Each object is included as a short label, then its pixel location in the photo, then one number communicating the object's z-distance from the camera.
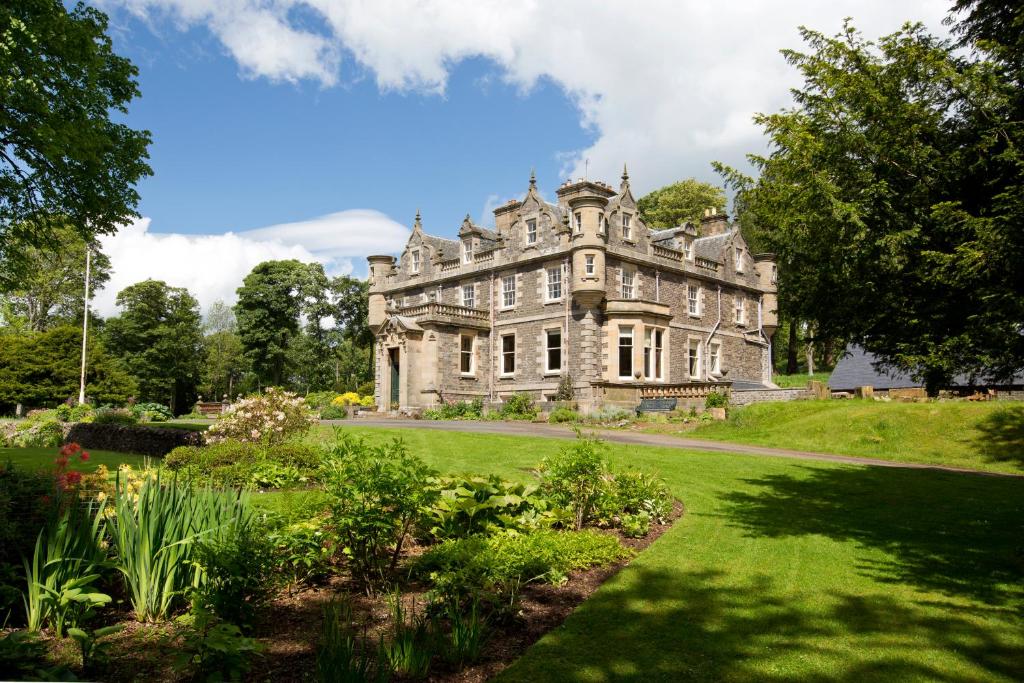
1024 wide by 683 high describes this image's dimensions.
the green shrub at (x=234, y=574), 4.92
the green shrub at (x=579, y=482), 8.66
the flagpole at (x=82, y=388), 36.70
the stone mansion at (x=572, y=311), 32.31
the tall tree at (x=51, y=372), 36.28
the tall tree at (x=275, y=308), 58.22
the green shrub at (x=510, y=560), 5.79
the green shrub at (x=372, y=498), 5.92
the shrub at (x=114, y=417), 25.81
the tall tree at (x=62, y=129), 16.16
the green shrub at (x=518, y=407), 30.12
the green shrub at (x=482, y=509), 7.63
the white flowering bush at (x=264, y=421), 12.99
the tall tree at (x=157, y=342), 55.53
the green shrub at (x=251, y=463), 10.25
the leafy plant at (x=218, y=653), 4.02
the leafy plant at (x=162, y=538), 5.28
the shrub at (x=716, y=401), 28.42
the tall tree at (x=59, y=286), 53.97
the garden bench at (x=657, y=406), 28.58
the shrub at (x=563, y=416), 27.39
